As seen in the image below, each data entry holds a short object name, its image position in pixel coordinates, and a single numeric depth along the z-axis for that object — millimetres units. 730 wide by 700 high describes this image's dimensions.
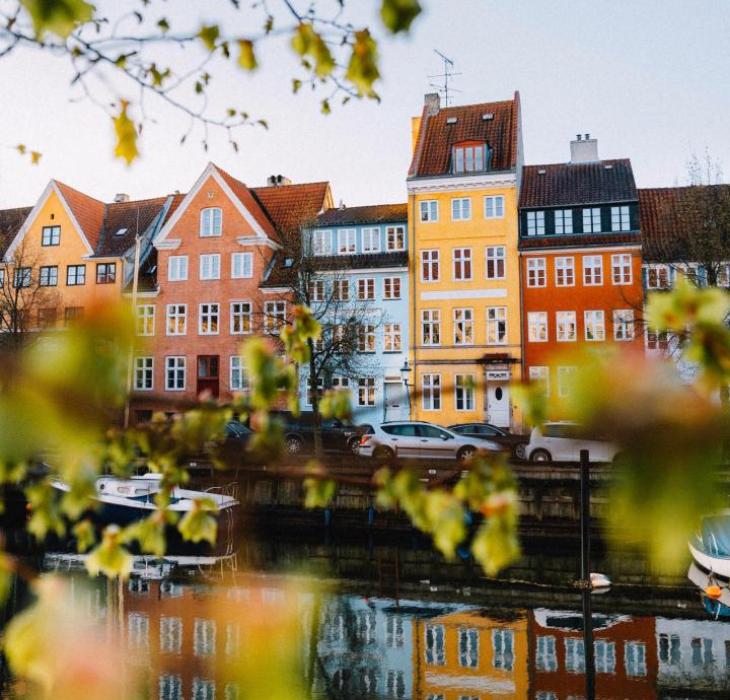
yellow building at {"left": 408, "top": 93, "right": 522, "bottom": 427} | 36156
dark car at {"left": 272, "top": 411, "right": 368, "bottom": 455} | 27883
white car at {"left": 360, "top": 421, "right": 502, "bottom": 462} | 25062
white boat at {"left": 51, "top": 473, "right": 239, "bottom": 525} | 23703
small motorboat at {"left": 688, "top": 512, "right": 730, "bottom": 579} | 15031
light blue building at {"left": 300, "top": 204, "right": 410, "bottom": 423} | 34625
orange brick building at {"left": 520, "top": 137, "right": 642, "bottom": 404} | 34844
